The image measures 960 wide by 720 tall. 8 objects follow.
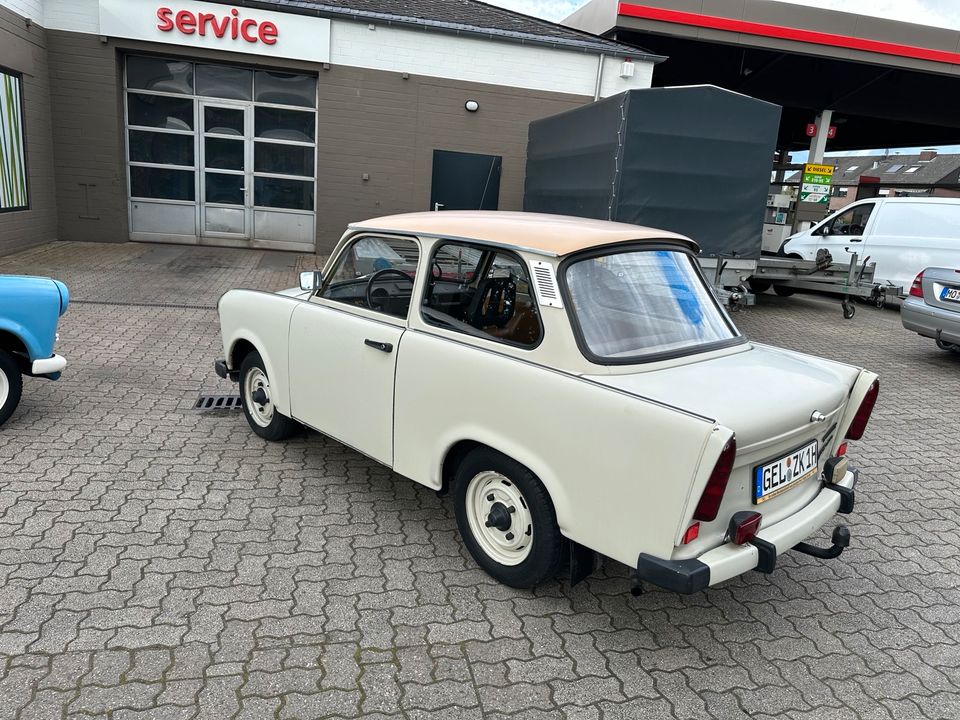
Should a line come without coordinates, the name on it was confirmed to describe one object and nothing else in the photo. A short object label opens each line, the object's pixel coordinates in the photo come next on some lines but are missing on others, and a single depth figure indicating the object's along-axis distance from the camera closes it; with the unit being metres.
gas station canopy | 15.10
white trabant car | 2.60
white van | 11.36
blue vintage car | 4.56
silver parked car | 7.93
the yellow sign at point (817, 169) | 16.58
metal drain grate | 5.50
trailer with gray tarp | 8.62
